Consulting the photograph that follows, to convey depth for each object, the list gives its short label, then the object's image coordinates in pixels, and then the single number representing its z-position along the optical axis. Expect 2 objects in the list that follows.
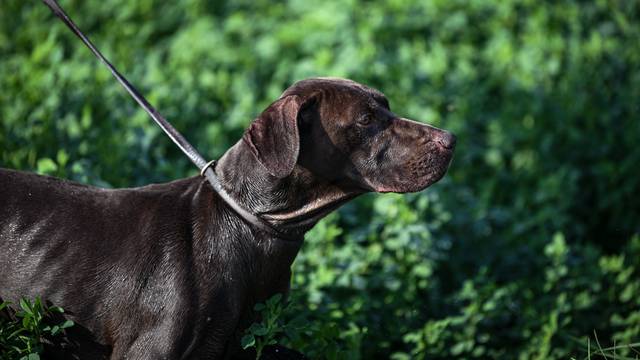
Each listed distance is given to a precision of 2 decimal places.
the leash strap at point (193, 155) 7.54
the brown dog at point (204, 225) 7.24
